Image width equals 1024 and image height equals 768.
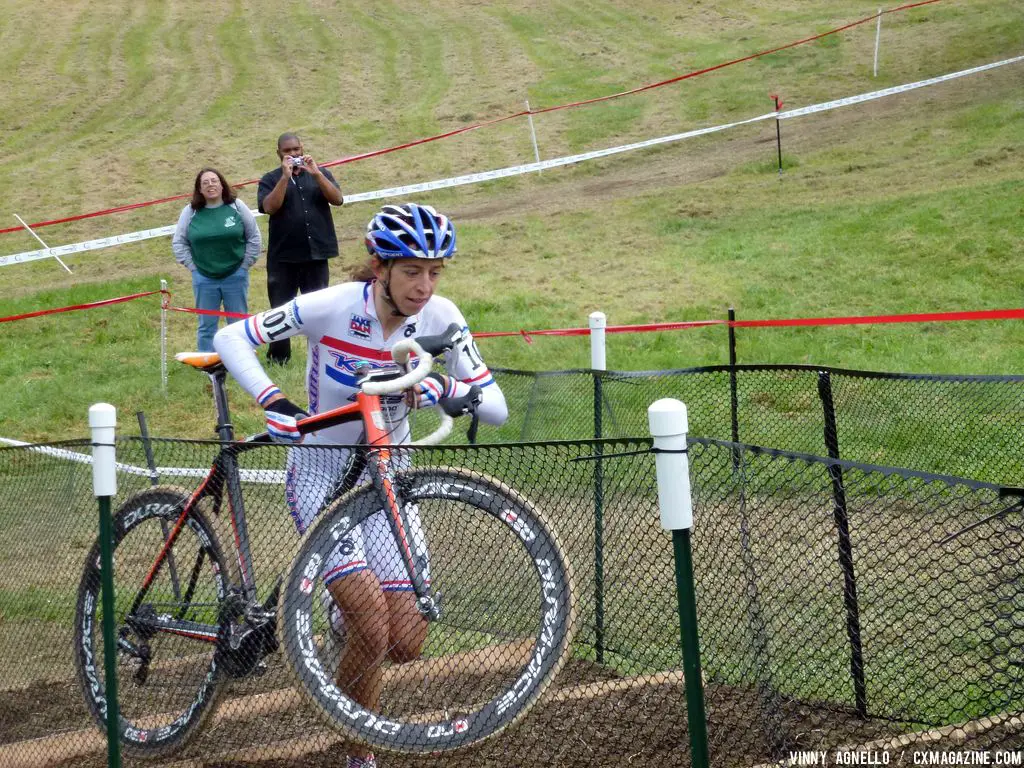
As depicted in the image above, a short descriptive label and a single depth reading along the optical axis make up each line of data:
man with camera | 11.50
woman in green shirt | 11.49
